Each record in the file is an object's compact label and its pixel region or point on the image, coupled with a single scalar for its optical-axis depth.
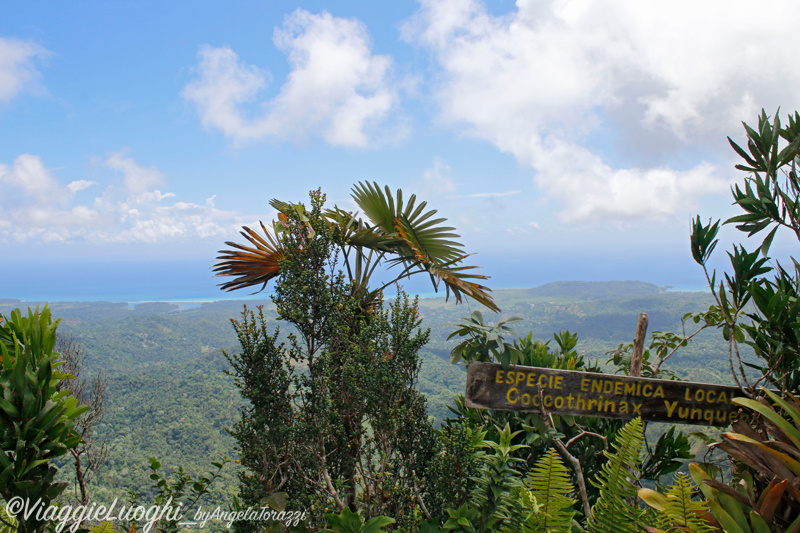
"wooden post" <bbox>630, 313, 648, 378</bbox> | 3.05
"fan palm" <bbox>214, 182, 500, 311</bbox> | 3.21
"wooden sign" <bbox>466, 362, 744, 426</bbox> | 2.62
